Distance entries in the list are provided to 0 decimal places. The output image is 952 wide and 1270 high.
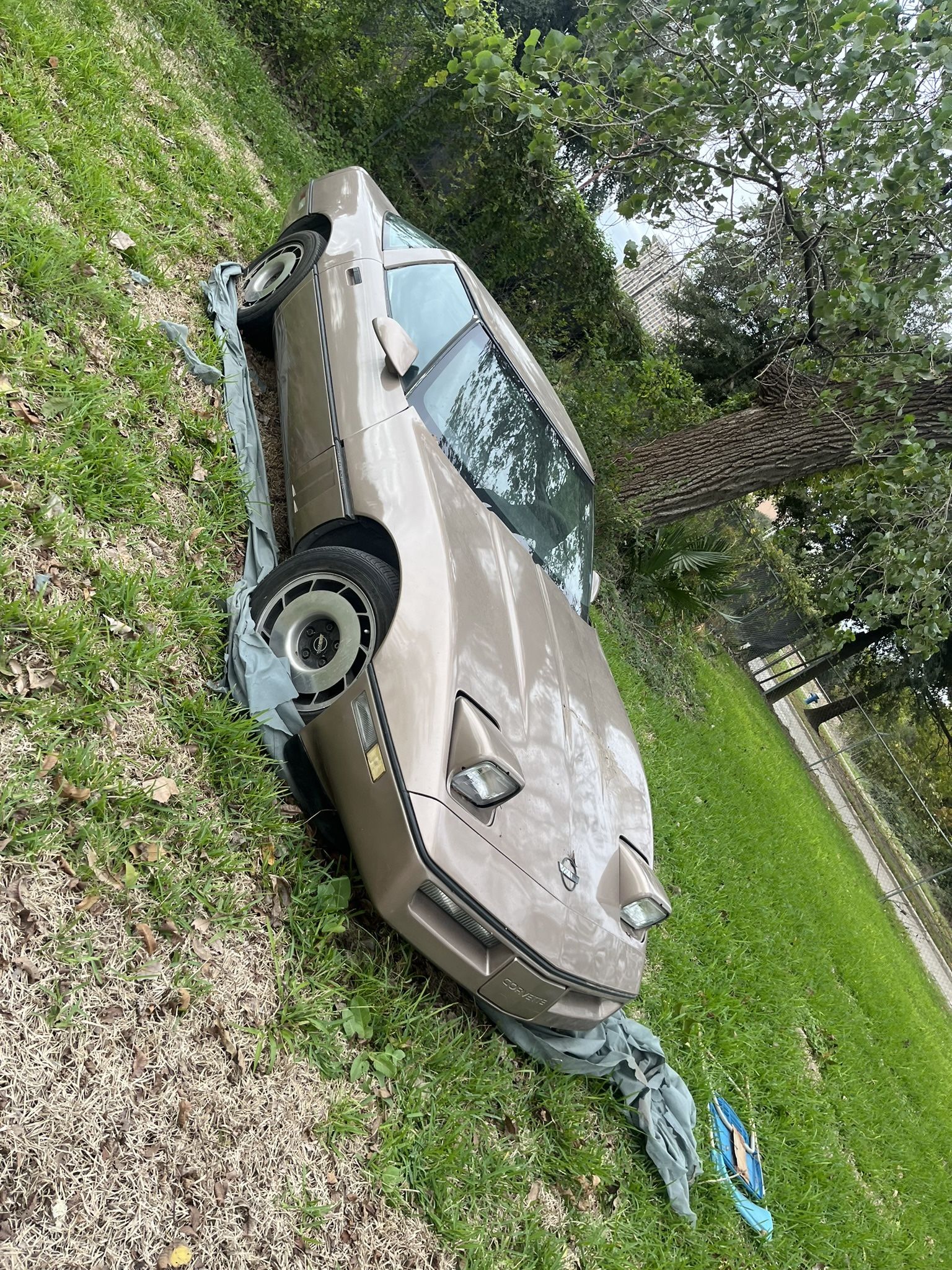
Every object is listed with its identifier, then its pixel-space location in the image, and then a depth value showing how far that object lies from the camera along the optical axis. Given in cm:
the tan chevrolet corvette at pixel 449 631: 258
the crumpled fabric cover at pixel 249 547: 282
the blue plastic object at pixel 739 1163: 379
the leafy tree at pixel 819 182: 442
